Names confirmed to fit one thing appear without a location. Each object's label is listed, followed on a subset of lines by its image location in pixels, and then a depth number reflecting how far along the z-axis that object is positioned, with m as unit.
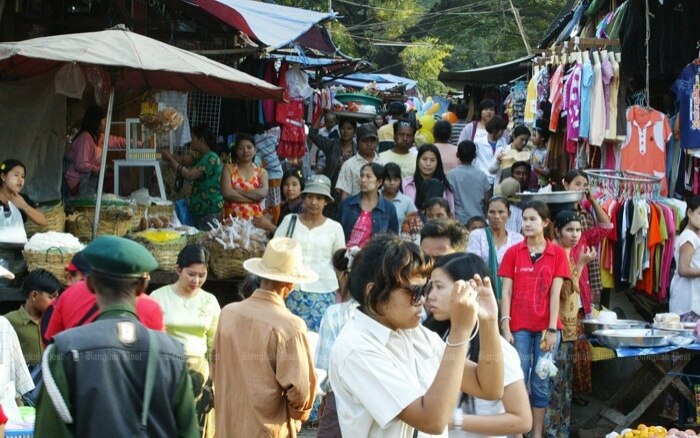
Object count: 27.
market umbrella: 9.34
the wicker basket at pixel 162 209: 10.80
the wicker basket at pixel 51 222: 10.10
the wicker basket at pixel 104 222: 10.18
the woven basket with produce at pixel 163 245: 9.93
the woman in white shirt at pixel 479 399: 4.45
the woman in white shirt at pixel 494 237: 9.87
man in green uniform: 4.09
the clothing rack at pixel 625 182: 11.16
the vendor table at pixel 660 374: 9.85
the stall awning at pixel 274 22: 12.36
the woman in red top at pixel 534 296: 9.38
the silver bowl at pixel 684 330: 9.75
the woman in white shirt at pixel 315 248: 9.95
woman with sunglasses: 3.88
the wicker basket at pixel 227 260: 10.44
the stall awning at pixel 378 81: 26.67
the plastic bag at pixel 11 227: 9.50
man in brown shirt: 6.07
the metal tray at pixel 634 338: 9.55
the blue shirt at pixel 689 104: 11.07
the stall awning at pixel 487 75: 22.03
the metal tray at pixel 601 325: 10.12
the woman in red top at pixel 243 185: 11.62
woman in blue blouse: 10.64
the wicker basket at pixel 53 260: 9.36
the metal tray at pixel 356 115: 16.34
